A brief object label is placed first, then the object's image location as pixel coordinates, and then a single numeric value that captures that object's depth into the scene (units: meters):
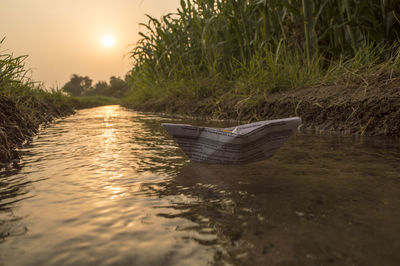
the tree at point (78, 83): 41.72
